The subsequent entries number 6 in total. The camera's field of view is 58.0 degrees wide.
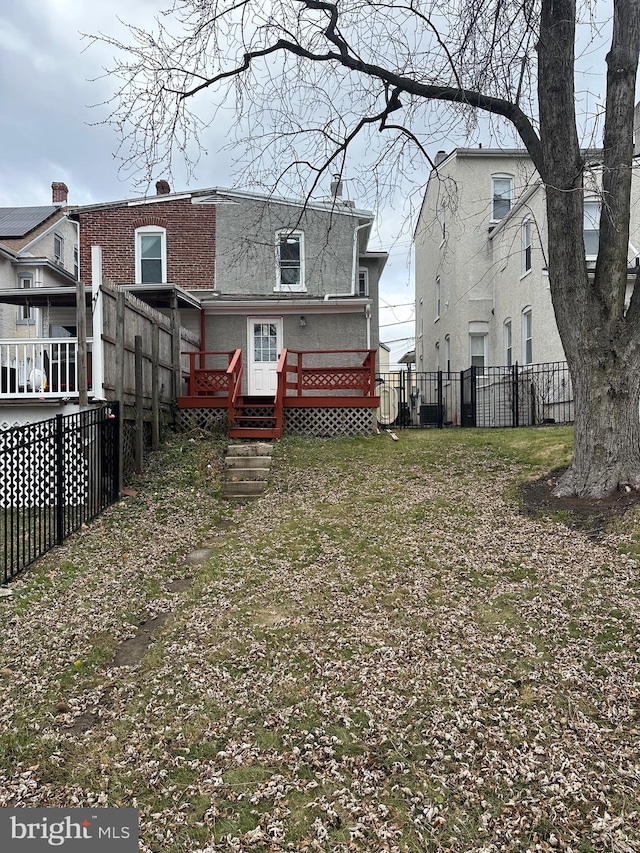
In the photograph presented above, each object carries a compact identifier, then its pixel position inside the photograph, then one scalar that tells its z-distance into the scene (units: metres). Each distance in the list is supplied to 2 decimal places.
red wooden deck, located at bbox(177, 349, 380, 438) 12.55
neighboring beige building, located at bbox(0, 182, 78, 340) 21.16
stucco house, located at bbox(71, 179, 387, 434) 15.10
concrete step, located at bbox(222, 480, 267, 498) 9.11
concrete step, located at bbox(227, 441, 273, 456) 10.68
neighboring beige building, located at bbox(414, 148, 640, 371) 16.00
